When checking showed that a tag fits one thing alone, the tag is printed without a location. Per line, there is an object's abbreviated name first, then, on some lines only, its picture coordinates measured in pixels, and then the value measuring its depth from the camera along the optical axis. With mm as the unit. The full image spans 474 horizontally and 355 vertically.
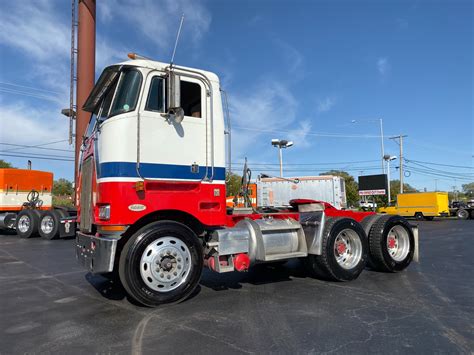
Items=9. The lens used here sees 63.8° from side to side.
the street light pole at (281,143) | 30906
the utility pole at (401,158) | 49850
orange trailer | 15062
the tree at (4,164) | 62588
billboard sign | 32969
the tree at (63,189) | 66262
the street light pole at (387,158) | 46156
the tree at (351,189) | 52356
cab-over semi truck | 5035
